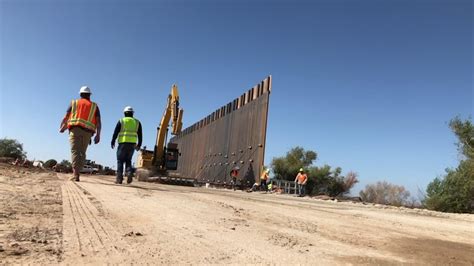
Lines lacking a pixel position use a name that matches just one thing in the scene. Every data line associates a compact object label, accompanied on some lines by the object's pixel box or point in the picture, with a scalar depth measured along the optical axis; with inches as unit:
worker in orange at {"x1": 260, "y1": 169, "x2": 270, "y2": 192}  824.9
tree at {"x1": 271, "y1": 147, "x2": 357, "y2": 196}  1948.9
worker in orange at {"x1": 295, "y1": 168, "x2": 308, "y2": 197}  894.4
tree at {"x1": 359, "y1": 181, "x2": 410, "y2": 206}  1846.7
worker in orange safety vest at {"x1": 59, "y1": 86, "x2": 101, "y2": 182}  345.7
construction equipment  855.1
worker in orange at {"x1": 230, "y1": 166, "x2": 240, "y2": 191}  925.2
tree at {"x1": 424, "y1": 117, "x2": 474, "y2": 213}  1126.4
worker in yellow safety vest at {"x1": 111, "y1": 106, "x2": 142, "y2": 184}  408.5
